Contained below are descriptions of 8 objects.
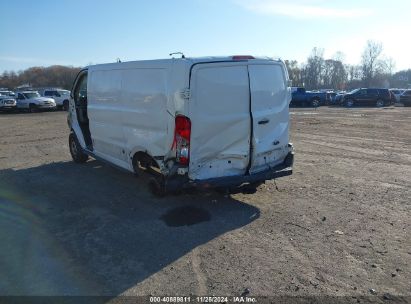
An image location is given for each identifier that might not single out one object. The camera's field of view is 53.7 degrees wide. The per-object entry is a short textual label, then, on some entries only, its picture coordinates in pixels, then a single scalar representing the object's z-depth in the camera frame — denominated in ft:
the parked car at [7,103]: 113.09
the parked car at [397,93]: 146.80
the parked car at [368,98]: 133.39
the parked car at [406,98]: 138.33
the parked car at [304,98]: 136.26
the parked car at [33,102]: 112.54
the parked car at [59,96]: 120.37
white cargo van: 18.86
